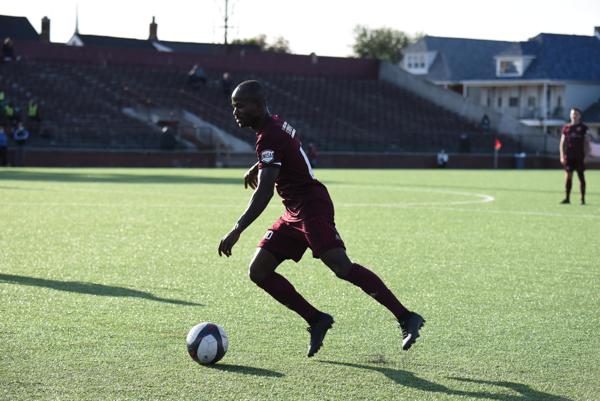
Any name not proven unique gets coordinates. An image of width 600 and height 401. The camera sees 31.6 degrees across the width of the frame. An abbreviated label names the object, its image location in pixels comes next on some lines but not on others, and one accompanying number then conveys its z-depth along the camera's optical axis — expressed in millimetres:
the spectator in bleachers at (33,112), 48812
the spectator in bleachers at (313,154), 51344
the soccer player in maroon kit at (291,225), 7223
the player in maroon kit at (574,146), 23828
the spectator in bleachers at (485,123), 66500
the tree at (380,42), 146500
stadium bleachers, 52094
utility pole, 80100
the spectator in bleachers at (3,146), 43594
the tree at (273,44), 135375
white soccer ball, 7070
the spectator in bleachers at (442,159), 57219
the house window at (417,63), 103000
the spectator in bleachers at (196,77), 61094
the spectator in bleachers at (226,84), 61188
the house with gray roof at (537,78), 87688
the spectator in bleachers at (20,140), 44625
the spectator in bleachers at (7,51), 56094
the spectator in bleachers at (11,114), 47562
